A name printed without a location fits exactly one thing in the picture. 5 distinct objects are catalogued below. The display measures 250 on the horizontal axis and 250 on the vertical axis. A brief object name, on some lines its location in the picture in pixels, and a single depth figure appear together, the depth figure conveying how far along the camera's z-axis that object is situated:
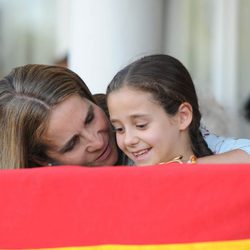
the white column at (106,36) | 5.15
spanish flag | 3.44
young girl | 3.79
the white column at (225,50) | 6.69
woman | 3.86
